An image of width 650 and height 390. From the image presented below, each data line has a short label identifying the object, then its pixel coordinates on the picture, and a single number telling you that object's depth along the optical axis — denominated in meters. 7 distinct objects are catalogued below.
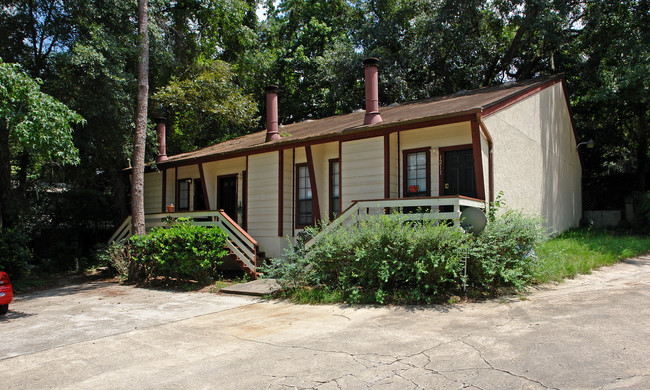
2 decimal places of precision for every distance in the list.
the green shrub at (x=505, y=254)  8.03
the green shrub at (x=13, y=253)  13.15
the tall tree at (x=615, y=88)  16.73
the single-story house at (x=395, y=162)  10.66
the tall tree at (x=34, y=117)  9.20
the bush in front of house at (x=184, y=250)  11.34
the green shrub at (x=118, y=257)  13.55
